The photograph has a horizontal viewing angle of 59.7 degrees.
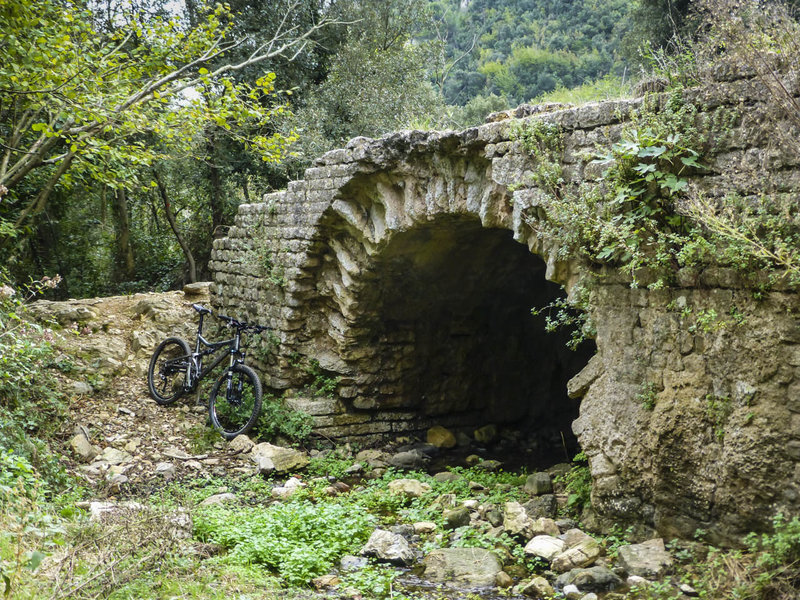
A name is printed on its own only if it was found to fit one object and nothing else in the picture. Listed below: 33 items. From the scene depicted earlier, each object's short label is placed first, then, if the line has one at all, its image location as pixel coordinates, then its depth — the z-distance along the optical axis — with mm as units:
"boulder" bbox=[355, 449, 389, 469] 7194
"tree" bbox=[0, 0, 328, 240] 5719
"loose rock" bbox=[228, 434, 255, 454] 7039
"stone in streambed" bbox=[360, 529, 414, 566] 4590
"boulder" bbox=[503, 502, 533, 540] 4773
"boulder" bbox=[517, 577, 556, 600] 3997
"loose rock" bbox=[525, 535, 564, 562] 4387
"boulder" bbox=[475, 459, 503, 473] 7055
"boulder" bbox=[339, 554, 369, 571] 4492
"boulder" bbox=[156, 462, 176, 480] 6273
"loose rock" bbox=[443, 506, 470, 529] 5121
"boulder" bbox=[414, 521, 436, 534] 5172
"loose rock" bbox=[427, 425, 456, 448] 8053
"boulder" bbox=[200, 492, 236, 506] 5540
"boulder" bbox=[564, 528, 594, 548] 4422
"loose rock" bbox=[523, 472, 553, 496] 5496
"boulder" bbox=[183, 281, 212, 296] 10219
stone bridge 3686
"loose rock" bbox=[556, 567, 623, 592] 3918
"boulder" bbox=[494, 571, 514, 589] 4188
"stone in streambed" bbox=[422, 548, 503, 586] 4289
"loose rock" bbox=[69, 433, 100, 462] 6289
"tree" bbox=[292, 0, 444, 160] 12531
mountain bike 7348
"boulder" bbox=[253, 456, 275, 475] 6523
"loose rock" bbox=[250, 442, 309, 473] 6656
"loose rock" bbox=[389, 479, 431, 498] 6035
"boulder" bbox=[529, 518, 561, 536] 4676
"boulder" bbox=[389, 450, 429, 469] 7195
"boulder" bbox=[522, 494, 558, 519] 4973
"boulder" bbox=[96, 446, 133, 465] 6406
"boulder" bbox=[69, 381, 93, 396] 7738
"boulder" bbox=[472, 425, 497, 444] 8422
